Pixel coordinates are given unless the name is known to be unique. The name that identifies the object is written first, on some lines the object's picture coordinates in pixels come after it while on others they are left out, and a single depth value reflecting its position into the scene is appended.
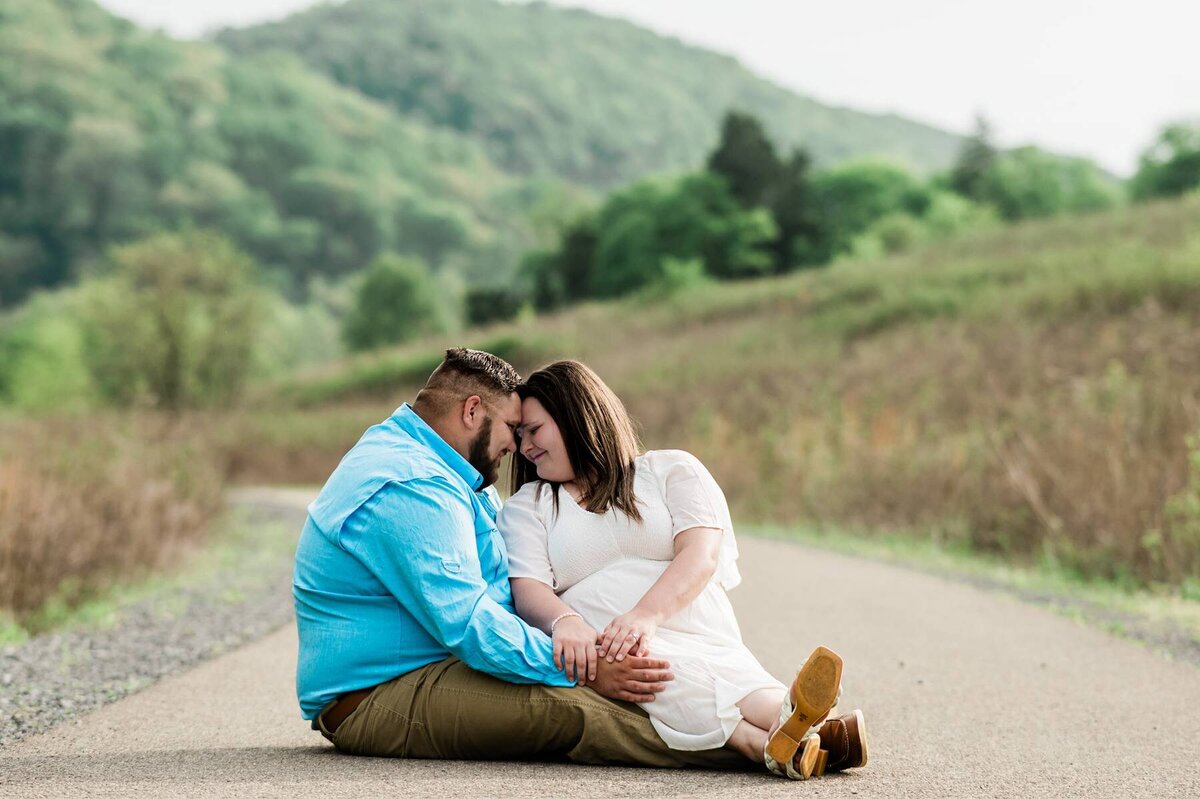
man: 4.15
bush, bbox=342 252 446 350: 91.00
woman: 4.24
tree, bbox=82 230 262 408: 42.69
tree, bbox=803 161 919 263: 83.06
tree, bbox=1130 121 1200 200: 69.25
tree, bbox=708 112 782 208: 71.31
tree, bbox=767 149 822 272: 71.00
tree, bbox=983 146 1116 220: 80.41
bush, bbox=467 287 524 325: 77.31
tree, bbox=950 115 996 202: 83.12
